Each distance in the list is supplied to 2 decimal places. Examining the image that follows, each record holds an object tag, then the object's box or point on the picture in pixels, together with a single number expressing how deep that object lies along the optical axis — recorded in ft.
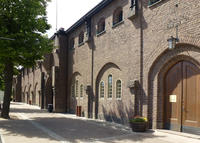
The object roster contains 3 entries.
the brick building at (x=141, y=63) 33.12
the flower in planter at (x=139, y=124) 36.94
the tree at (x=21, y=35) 48.93
